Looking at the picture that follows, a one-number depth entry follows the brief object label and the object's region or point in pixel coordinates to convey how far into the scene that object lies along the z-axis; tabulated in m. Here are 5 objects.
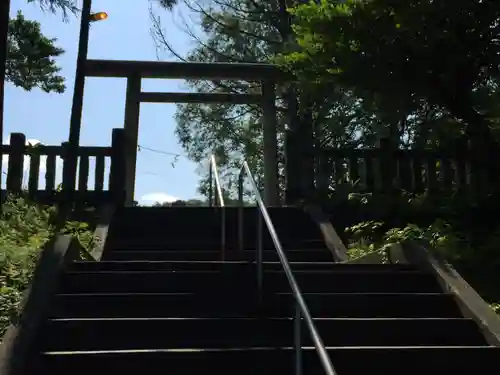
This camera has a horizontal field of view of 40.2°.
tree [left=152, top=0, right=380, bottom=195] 18.14
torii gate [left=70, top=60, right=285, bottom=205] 11.27
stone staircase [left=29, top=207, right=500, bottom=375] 4.61
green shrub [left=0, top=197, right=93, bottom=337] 5.15
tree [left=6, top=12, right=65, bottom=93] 17.23
